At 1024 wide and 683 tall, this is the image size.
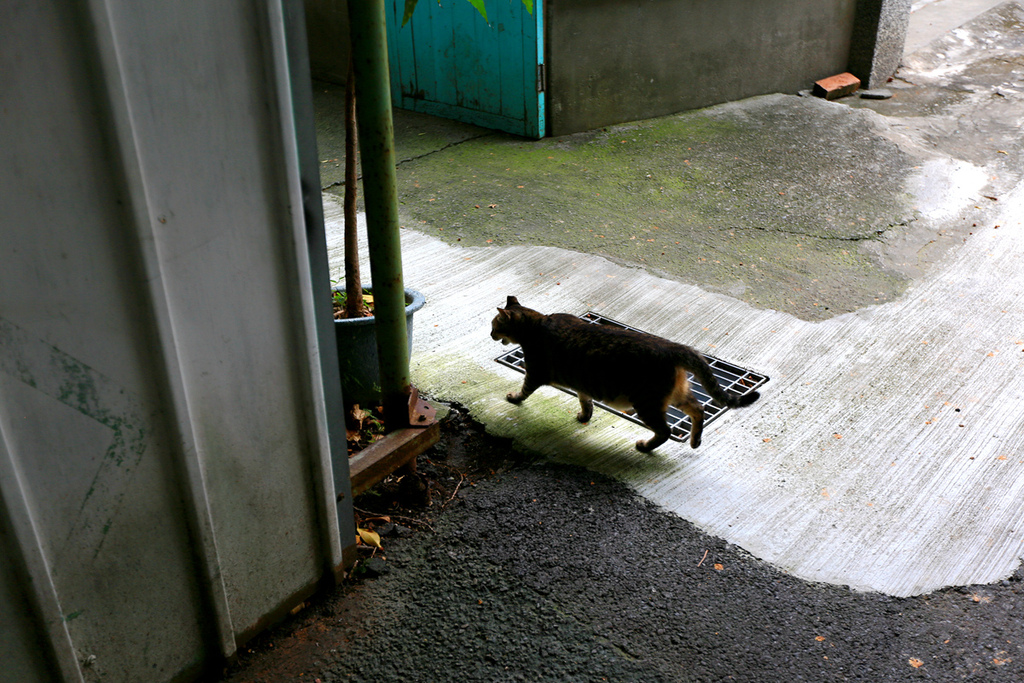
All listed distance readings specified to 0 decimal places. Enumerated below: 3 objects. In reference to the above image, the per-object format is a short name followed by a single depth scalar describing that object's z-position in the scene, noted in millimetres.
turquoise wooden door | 7176
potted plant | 3475
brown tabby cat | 3430
